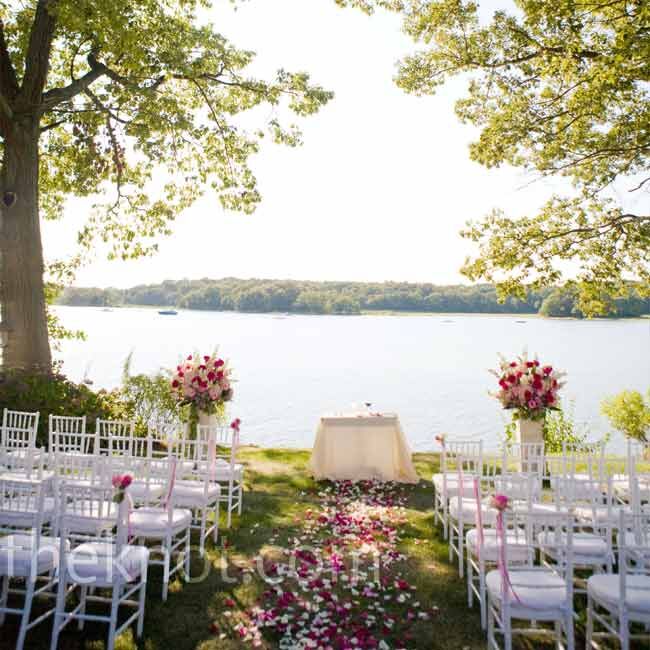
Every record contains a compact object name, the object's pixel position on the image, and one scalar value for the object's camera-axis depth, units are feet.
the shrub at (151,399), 33.71
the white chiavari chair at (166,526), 13.46
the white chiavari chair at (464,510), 14.57
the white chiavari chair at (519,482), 12.93
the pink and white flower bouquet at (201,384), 23.89
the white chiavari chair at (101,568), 10.72
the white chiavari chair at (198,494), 16.02
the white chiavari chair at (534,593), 9.96
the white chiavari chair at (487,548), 11.98
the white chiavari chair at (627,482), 15.78
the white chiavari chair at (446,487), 17.17
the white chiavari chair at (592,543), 11.76
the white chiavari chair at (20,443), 15.45
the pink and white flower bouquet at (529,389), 24.13
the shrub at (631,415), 34.58
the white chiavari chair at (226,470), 17.94
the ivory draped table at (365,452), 25.20
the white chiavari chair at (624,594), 9.80
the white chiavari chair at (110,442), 14.94
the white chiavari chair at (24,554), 11.04
